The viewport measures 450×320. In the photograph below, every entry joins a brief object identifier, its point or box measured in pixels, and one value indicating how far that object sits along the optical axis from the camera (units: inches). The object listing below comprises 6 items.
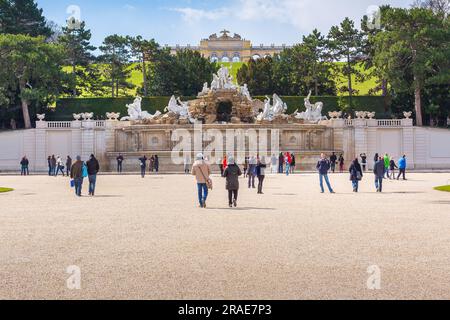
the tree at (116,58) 2952.8
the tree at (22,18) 2802.7
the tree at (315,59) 2829.7
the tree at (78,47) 2970.0
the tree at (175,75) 2928.2
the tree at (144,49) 2903.5
